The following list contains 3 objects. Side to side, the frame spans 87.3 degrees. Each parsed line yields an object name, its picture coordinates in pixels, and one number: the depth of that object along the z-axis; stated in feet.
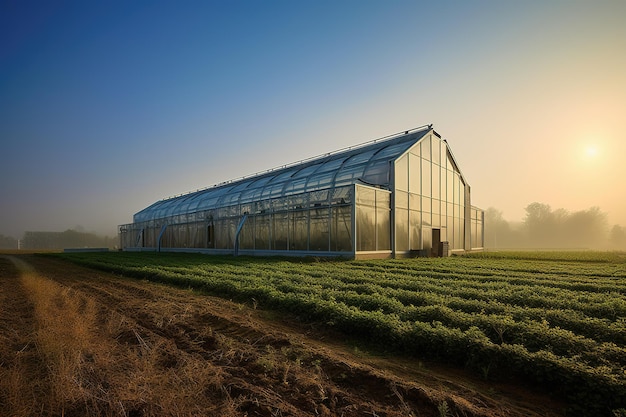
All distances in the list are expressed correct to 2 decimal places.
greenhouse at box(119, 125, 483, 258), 84.12
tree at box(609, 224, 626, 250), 375.41
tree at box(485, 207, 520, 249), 427.74
